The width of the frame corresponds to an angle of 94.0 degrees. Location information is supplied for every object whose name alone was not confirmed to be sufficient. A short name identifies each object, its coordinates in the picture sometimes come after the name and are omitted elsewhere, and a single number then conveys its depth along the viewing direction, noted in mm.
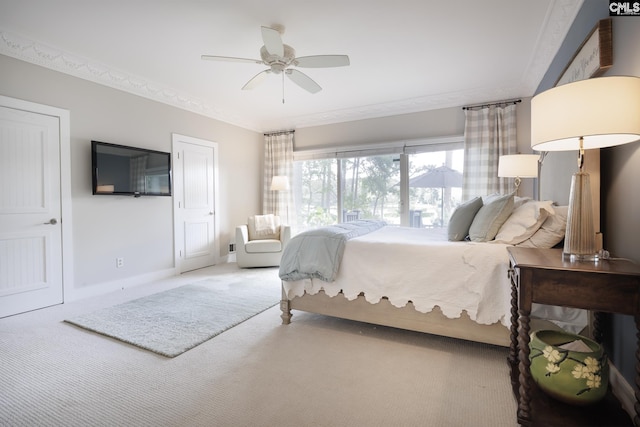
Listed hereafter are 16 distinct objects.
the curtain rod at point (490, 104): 4077
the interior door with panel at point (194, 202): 4461
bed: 1893
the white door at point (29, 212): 2818
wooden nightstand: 1174
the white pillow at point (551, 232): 1806
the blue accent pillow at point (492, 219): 2109
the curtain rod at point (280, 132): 5801
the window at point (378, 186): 4617
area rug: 2307
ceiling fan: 2424
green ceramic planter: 1320
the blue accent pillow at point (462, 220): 2305
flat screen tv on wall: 3432
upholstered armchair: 4629
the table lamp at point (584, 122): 1186
